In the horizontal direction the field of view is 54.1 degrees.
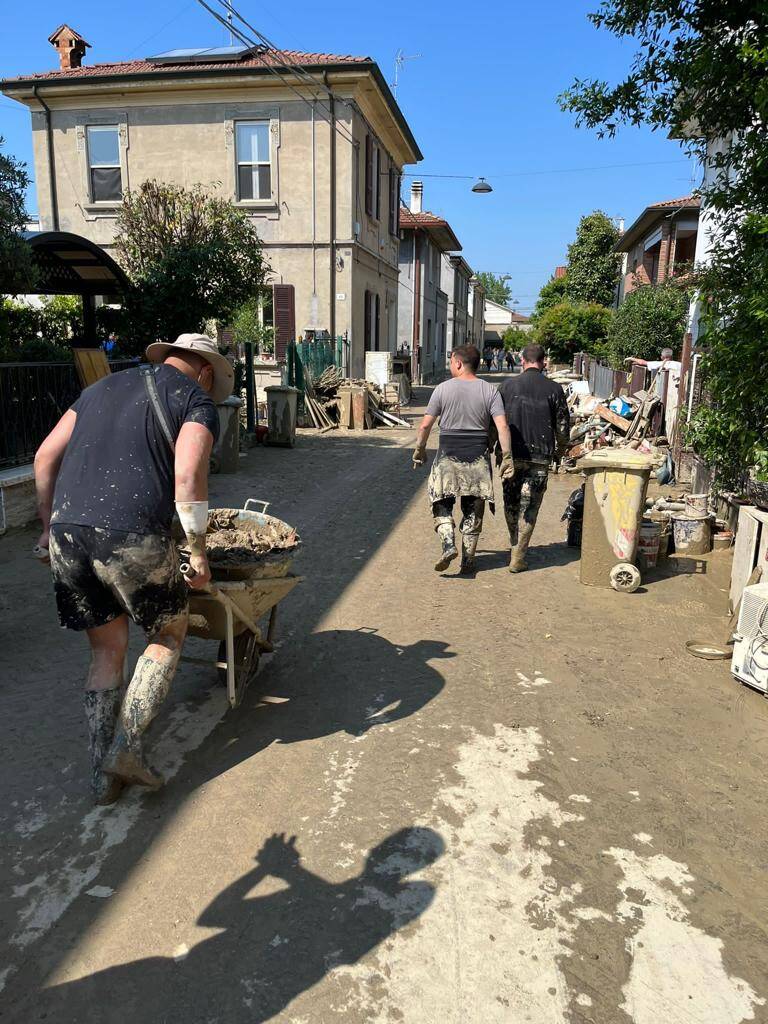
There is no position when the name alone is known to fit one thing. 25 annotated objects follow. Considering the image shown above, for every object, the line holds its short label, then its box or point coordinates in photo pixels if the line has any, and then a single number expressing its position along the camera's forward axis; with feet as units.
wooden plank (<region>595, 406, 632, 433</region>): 47.78
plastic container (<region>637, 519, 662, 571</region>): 22.12
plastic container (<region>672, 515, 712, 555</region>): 24.06
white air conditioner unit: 14.23
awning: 36.09
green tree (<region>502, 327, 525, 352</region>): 213.66
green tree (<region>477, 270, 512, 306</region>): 441.19
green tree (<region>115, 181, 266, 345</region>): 39.96
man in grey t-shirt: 20.86
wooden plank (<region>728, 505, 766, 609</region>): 17.02
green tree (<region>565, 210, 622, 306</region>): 124.88
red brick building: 80.48
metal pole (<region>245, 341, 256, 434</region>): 44.90
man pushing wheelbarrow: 10.02
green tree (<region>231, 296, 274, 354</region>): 62.39
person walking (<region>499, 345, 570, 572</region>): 21.71
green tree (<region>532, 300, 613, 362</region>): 108.47
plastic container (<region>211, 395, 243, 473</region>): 36.65
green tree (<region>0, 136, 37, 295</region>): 25.45
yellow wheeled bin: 20.33
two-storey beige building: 60.70
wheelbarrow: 11.90
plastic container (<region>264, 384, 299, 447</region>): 45.65
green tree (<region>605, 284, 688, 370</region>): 71.05
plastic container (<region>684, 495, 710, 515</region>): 24.44
